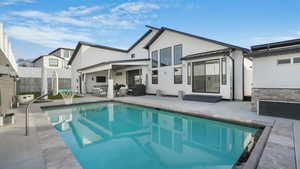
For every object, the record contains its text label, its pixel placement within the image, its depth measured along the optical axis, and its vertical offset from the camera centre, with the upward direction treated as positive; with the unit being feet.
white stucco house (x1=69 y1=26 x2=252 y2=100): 30.58 +4.81
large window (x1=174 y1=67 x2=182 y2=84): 39.75 +2.20
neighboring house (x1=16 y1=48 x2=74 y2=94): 63.93 +3.52
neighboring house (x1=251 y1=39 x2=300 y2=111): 17.43 +1.41
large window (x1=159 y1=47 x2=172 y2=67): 42.55 +7.73
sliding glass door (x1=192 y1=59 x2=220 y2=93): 32.65 +1.53
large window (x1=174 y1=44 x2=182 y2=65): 39.86 +7.80
